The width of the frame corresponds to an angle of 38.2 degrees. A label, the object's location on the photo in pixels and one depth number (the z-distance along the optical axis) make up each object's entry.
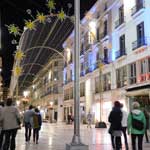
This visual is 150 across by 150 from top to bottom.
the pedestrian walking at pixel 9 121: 6.33
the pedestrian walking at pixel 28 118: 9.69
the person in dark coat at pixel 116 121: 6.73
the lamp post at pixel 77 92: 6.75
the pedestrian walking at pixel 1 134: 6.45
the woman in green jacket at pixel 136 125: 6.02
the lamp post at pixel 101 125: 19.63
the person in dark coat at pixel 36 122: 9.42
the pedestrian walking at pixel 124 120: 7.13
